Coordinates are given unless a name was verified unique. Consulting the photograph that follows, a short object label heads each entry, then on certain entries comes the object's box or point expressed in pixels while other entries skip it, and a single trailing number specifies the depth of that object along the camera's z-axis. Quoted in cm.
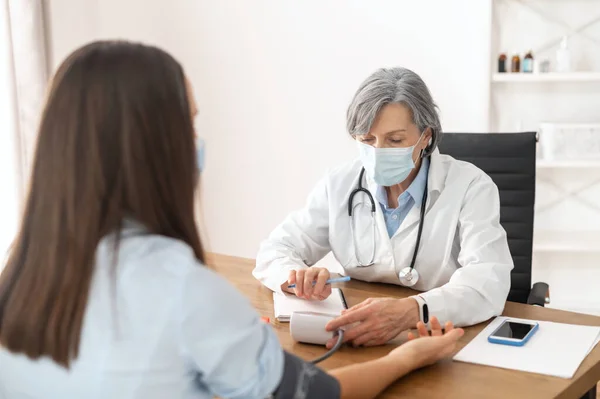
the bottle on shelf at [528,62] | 313
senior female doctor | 188
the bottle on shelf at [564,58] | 311
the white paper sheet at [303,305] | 166
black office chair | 228
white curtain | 285
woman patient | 90
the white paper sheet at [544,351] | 136
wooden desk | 126
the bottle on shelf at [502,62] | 317
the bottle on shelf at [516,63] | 315
